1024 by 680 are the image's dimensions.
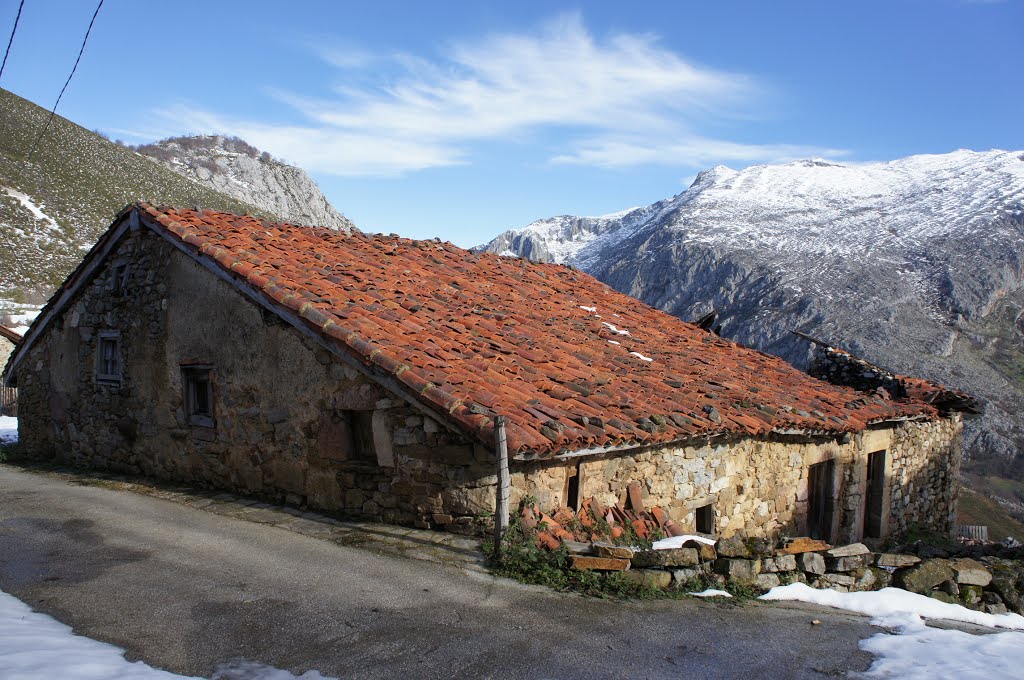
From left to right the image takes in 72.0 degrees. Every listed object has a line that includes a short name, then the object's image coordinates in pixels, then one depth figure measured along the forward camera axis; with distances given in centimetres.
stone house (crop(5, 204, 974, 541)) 687
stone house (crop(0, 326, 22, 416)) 2150
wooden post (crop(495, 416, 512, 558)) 592
